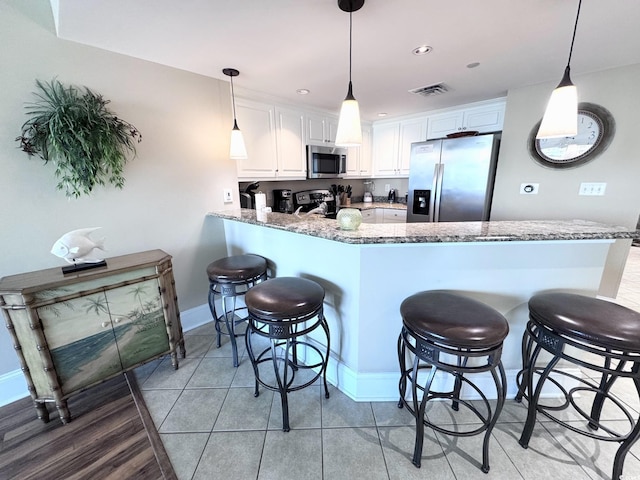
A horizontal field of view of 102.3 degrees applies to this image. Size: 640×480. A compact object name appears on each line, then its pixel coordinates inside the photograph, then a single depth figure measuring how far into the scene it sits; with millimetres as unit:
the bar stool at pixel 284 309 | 1286
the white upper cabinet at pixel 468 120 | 3025
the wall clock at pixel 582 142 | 2332
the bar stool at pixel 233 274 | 1790
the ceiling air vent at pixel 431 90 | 2514
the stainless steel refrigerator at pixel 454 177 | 2852
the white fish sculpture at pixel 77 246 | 1434
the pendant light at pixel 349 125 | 1404
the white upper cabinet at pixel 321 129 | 3299
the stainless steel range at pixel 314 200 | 3581
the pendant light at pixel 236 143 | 2154
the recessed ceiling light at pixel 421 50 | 1739
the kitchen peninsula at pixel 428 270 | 1334
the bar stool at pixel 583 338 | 1033
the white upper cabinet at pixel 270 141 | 2688
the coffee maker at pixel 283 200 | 3365
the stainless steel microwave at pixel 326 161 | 3359
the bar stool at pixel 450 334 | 1045
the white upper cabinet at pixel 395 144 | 3699
